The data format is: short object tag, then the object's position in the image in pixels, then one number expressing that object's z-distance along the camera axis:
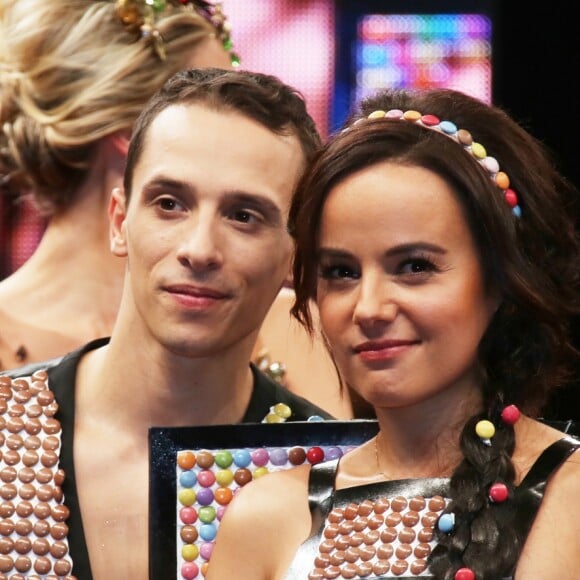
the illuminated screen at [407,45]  11.15
